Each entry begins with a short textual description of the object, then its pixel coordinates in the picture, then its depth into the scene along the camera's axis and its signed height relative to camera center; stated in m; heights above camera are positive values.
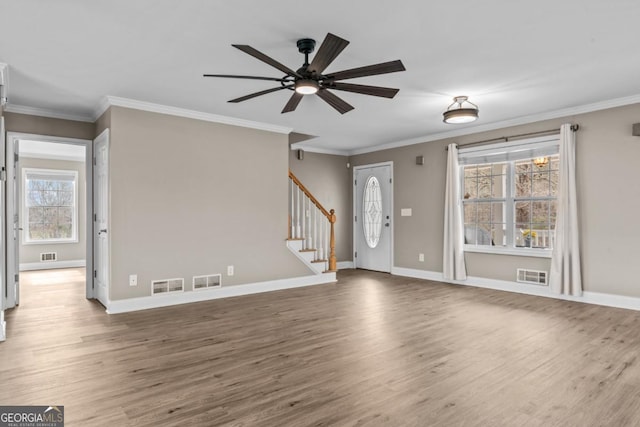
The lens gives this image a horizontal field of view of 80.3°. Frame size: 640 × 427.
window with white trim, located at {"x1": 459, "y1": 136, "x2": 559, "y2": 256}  5.50 +0.33
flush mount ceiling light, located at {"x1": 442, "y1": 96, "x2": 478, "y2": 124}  4.63 +1.30
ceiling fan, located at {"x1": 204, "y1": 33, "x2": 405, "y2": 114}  2.58 +1.13
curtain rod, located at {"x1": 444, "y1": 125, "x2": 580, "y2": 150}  5.08 +1.20
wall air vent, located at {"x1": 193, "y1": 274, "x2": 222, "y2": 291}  5.23 -0.86
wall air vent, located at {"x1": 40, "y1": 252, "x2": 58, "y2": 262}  8.21 -0.76
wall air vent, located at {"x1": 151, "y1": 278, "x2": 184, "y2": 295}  4.88 -0.86
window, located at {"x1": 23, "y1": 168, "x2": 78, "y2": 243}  8.21 +0.35
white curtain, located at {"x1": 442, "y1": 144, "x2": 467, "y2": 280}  6.30 -0.13
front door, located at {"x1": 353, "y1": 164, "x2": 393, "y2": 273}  7.71 +0.02
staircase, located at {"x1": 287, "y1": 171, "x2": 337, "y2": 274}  6.34 -0.29
